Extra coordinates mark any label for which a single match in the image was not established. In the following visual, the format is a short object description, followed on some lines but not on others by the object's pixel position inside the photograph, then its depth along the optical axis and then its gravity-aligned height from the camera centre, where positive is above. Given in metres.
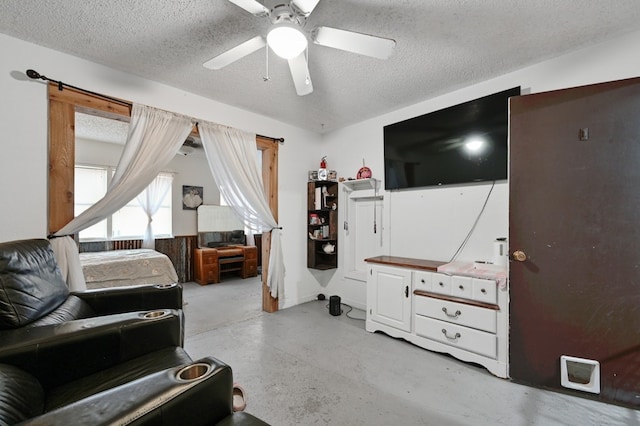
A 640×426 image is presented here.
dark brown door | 1.67 -0.14
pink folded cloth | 2.06 -0.48
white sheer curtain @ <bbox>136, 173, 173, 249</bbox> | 5.00 +0.30
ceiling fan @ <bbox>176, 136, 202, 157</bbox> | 4.29 +1.17
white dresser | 2.07 -0.85
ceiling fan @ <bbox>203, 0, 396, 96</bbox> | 1.42 +1.05
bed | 3.39 -0.73
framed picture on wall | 5.54 +0.38
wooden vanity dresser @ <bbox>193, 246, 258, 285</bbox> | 5.04 -0.95
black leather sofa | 0.77 -0.56
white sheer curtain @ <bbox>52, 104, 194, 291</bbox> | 2.11 +0.45
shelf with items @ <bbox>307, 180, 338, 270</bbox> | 3.82 -0.14
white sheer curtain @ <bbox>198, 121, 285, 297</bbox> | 2.94 +0.44
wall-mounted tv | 2.41 +0.71
